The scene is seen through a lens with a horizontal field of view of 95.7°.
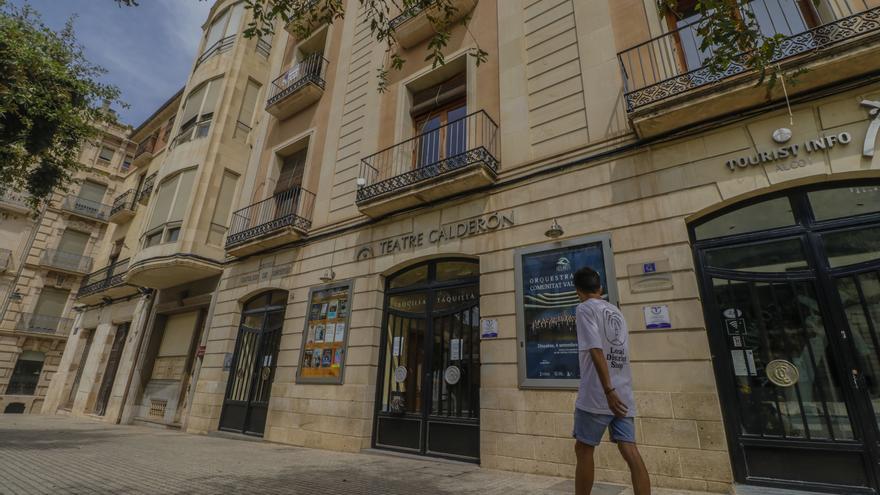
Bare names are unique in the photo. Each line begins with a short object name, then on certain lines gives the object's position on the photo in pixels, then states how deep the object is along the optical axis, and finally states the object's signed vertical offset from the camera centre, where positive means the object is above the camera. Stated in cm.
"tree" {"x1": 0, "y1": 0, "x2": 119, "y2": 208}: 895 +613
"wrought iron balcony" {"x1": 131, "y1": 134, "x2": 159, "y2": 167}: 1995 +1122
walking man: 301 +7
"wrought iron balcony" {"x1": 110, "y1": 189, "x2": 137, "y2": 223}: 1855 +776
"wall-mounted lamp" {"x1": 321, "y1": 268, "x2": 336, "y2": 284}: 888 +241
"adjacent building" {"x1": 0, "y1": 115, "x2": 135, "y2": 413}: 2077 +549
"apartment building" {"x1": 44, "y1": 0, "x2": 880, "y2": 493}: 449 +218
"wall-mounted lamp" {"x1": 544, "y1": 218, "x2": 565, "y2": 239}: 609 +241
